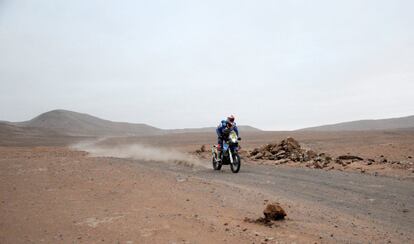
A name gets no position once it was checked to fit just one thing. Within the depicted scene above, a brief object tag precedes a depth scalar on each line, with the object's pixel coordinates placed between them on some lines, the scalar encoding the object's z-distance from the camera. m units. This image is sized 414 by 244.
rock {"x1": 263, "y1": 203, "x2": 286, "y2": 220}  6.82
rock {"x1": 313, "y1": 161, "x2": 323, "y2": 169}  15.73
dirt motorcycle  14.55
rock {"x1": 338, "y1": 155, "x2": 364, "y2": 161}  17.62
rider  15.47
